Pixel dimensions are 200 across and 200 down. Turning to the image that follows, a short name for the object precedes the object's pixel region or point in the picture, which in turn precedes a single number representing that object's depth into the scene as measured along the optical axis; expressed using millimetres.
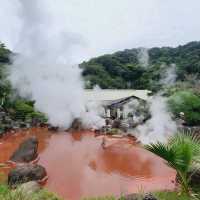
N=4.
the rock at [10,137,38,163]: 8427
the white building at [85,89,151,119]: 15441
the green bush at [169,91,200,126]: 10656
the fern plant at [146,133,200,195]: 4193
